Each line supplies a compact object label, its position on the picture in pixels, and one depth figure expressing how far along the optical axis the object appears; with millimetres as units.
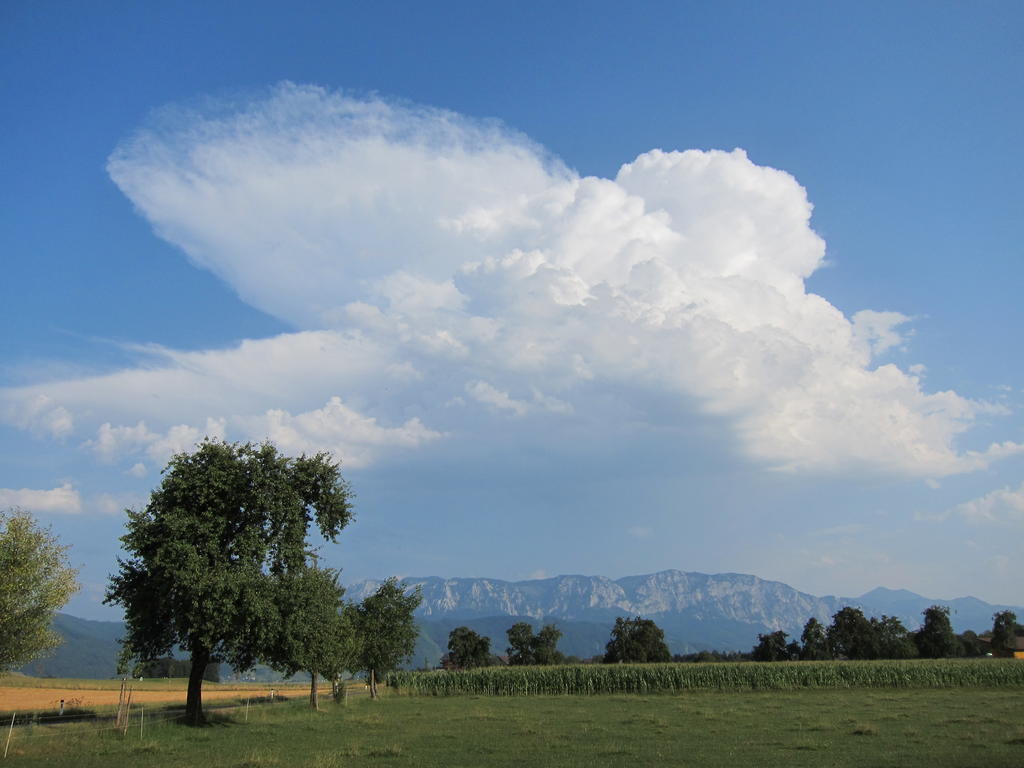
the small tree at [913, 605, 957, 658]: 98375
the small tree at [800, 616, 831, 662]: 96500
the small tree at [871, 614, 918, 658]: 95462
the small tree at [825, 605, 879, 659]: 96000
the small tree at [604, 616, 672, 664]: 103250
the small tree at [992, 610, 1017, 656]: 107000
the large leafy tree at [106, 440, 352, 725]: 32188
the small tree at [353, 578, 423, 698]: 59812
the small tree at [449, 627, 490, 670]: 106000
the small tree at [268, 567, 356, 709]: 33594
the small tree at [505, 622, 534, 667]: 113938
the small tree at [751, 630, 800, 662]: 101062
